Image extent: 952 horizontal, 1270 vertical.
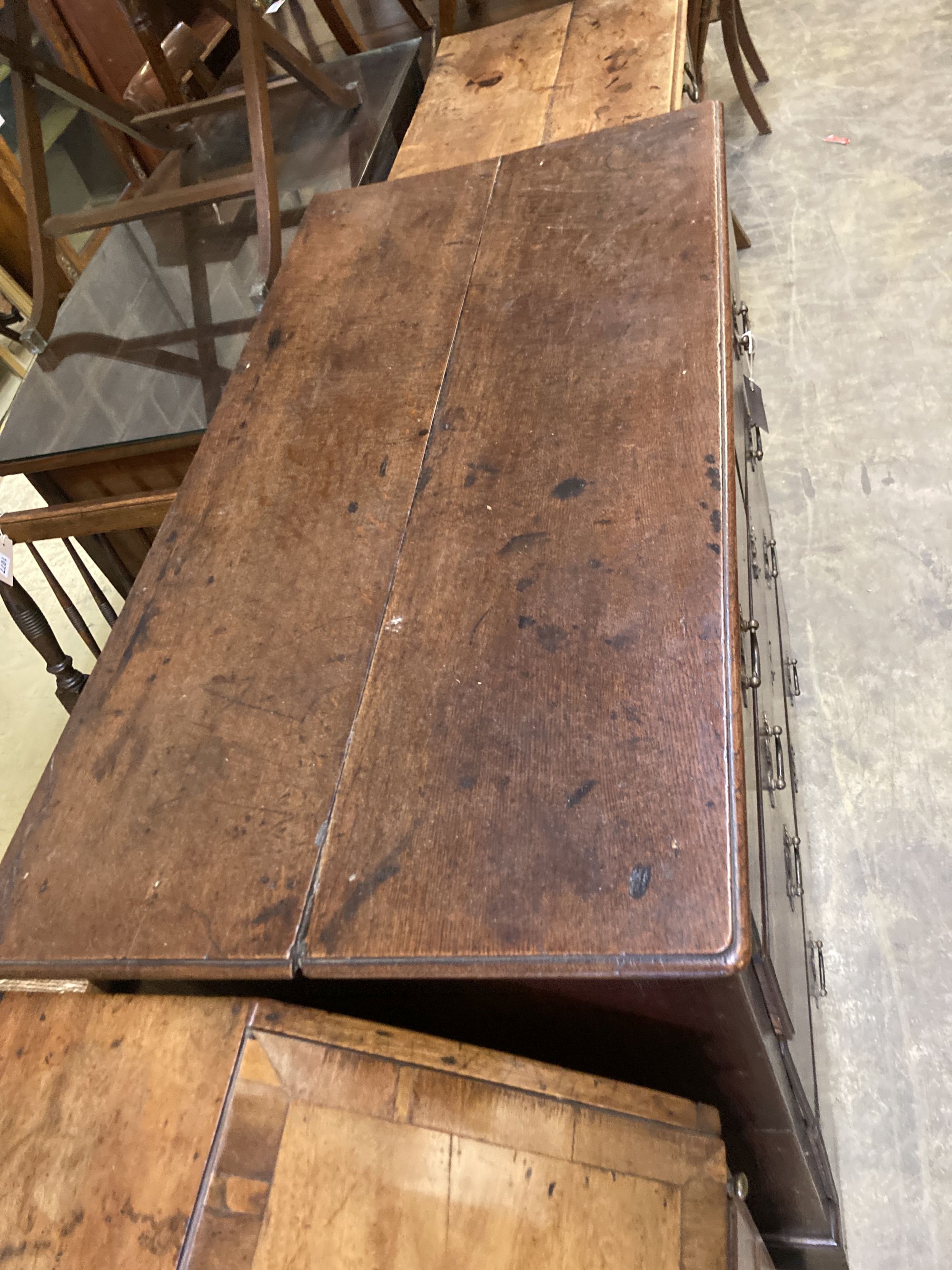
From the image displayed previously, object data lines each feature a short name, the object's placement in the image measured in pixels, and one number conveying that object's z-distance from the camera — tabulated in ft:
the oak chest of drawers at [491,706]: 2.36
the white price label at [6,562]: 4.55
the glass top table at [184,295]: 6.07
